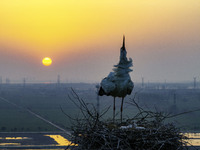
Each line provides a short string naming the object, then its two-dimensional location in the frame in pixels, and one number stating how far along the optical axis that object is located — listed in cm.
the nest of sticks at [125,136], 1199
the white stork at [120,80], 1347
